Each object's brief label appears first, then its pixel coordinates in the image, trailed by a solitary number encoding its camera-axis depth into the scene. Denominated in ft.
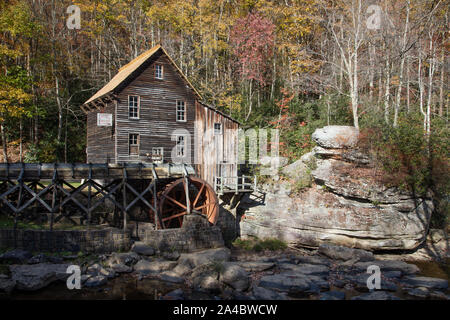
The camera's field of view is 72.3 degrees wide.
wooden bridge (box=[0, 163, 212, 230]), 42.57
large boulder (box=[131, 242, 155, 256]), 41.81
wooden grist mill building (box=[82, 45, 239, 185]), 58.54
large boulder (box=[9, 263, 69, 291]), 31.50
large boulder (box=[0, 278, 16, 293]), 30.50
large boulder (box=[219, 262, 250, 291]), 34.22
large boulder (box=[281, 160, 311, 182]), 58.71
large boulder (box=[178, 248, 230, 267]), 40.73
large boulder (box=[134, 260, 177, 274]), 37.86
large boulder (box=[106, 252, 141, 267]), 38.68
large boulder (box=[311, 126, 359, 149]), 55.83
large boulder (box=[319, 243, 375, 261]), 45.09
